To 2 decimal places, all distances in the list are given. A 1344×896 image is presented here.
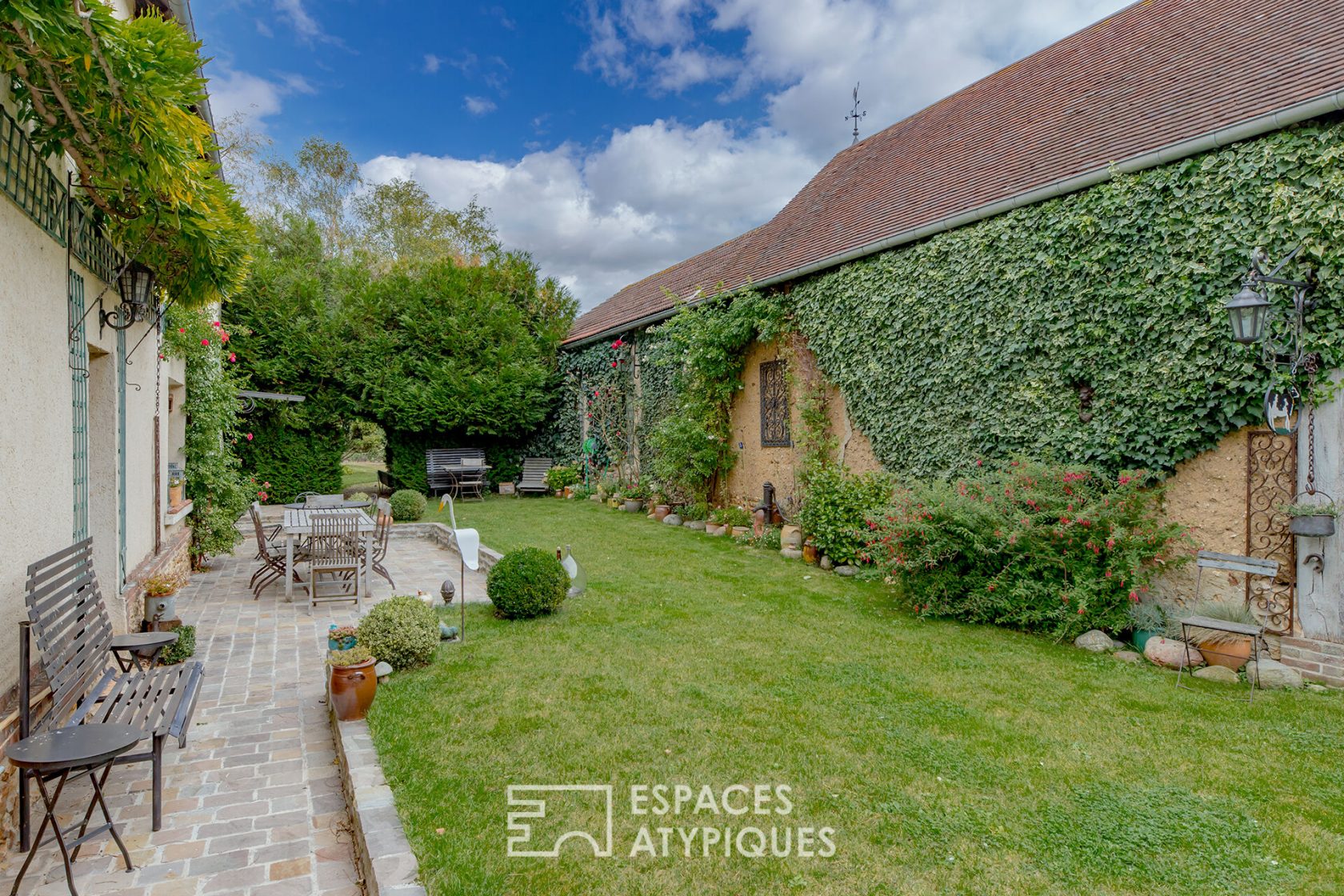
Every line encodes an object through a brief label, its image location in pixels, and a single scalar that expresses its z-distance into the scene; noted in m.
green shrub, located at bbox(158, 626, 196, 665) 5.47
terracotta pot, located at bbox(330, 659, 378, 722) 4.27
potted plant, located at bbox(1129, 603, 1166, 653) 5.84
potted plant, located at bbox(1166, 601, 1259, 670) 5.34
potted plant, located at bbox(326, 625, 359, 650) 4.99
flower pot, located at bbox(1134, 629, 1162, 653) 5.80
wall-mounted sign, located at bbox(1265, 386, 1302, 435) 5.20
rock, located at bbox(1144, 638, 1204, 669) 5.40
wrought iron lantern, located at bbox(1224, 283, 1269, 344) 5.06
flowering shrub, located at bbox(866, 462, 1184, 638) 5.91
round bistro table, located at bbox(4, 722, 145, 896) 2.69
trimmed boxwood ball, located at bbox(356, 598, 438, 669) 5.28
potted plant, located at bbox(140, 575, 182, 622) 5.94
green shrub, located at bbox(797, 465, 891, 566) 8.81
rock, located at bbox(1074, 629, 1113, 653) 5.80
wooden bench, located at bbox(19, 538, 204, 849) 3.15
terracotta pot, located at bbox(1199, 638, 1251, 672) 5.33
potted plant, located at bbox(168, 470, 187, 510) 8.37
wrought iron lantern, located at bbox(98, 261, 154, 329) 5.36
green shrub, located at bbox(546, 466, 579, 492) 17.66
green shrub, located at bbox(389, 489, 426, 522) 12.93
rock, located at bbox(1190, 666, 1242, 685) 5.19
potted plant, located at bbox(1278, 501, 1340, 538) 5.04
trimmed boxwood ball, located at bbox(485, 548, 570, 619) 6.70
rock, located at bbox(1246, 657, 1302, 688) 5.08
